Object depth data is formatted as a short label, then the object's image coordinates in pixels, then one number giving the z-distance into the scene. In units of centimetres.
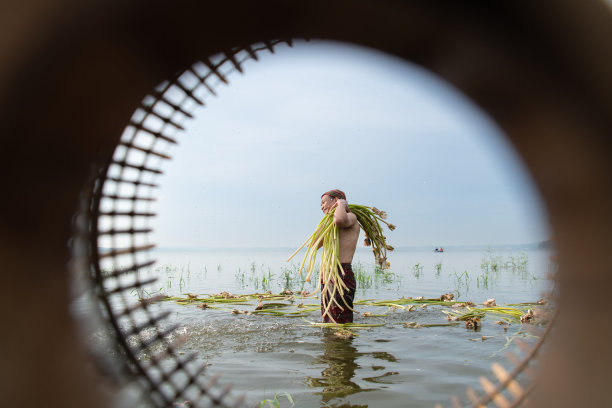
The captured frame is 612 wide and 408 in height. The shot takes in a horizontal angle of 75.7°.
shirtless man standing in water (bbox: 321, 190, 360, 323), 559
